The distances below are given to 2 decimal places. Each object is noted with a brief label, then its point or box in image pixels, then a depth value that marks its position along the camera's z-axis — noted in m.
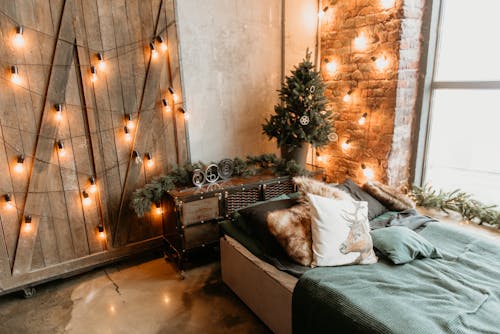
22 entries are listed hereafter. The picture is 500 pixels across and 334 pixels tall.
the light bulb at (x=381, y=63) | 2.99
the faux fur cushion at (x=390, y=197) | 2.65
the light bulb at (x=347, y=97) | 3.34
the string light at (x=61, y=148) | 2.51
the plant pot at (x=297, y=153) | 3.23
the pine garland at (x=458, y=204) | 2.75
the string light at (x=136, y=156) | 2.82
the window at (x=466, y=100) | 2.72
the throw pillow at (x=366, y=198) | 2.57
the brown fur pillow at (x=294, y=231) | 1.96
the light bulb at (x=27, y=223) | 2.47
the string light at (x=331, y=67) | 3.50
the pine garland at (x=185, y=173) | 2.74
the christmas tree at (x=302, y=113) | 3.09
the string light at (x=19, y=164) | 2.38
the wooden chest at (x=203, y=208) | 2.70
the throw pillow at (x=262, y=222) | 2.11
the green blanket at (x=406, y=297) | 1.47
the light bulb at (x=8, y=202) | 2.38
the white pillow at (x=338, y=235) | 1.93
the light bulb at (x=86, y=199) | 2.69
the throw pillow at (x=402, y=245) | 1.93
